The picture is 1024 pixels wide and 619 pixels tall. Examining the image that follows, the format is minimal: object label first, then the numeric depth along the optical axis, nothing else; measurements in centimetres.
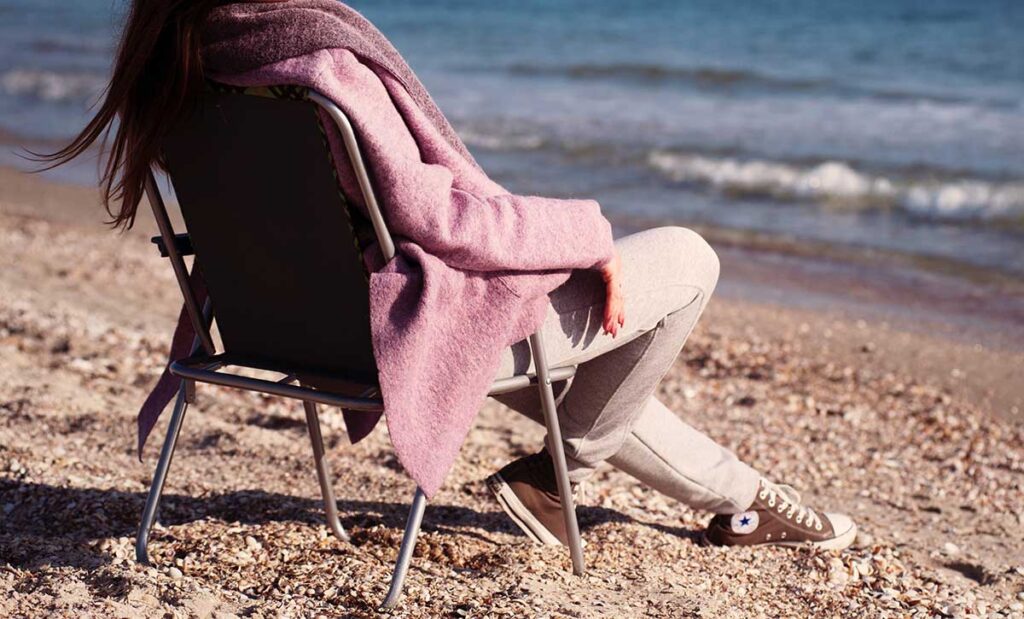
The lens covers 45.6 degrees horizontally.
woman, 217
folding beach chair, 223
